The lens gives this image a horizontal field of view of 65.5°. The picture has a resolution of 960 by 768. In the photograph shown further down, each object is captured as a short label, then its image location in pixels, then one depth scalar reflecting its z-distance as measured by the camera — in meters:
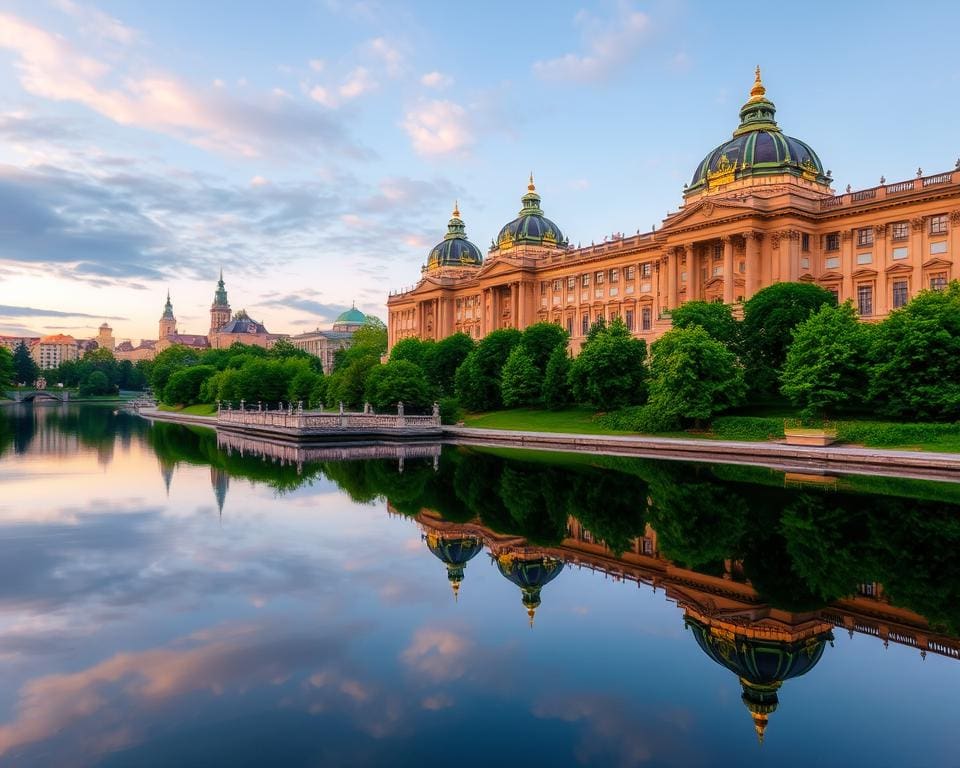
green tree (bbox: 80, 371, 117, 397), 165.88
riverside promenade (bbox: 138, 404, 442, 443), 48.47
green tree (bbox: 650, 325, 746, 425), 42.69
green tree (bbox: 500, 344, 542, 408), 57.84
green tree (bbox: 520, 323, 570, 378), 60.72
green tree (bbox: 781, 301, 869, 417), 38.62
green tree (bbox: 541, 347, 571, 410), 55.38
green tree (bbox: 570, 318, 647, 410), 49.97
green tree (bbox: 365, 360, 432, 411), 57.97
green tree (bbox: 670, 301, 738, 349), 48.75
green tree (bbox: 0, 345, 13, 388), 113.69
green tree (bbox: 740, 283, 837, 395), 47.22
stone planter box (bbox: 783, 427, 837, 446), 35.59
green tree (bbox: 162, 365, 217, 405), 102.56
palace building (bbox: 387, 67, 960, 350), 53.47
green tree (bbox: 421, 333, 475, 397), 70.56
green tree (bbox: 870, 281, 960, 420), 35.72
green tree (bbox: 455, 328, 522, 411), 61.69
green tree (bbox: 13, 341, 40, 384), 171.75
